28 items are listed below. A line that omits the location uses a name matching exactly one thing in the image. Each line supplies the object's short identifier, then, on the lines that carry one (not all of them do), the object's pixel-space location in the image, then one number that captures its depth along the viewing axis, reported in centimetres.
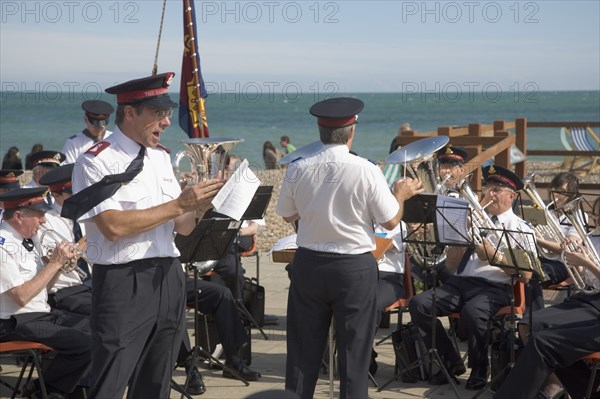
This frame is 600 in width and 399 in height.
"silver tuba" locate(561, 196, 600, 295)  589
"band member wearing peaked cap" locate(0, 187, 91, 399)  588
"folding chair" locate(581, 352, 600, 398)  540
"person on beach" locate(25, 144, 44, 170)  1444
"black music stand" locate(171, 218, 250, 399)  652
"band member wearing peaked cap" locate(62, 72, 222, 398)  419
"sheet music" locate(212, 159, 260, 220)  418
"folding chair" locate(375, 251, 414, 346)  730
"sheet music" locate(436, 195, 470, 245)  609
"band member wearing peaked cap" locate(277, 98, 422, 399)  514
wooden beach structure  1073
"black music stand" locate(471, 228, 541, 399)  602
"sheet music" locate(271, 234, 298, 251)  661
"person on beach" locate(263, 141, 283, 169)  2488
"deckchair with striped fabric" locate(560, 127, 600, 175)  2027
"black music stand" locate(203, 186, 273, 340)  762
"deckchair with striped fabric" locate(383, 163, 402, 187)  1352
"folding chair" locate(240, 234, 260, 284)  914
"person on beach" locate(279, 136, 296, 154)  2579
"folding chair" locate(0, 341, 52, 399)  582
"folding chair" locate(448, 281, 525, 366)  684
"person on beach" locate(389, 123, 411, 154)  1196
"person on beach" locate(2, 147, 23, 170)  1817
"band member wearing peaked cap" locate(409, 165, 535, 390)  673
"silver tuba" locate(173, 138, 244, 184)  441
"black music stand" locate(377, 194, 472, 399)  611
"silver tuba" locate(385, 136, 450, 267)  604
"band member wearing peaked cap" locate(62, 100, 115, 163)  948
